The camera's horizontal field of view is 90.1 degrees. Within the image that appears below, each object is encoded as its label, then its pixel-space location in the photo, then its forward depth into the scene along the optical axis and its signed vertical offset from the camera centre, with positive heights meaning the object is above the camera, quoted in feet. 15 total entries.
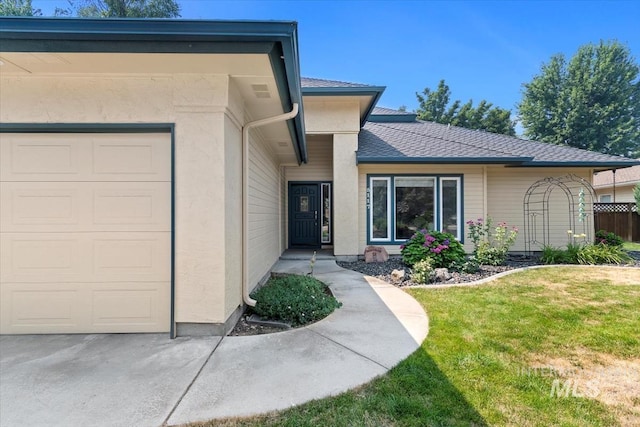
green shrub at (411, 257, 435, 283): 20.52 -3.61
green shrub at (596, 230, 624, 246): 31.37 -2.27
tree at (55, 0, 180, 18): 70.49 +47.93
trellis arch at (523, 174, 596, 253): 31.24 +0.86
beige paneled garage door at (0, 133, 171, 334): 11.43 -0.53
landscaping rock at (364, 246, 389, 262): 28.22 -3.35
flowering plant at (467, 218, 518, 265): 25.68 -2.16
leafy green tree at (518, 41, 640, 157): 85.81 +30.86
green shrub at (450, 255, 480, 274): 22.98 -3.62
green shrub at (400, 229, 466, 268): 23.75 -2.50
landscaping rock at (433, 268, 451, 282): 21.09 -3.86
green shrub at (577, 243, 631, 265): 26.13 -3.29
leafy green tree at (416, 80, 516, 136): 106.01 +37.20
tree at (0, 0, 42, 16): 69.54 +48.28
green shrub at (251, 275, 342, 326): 13.39 -3.76
